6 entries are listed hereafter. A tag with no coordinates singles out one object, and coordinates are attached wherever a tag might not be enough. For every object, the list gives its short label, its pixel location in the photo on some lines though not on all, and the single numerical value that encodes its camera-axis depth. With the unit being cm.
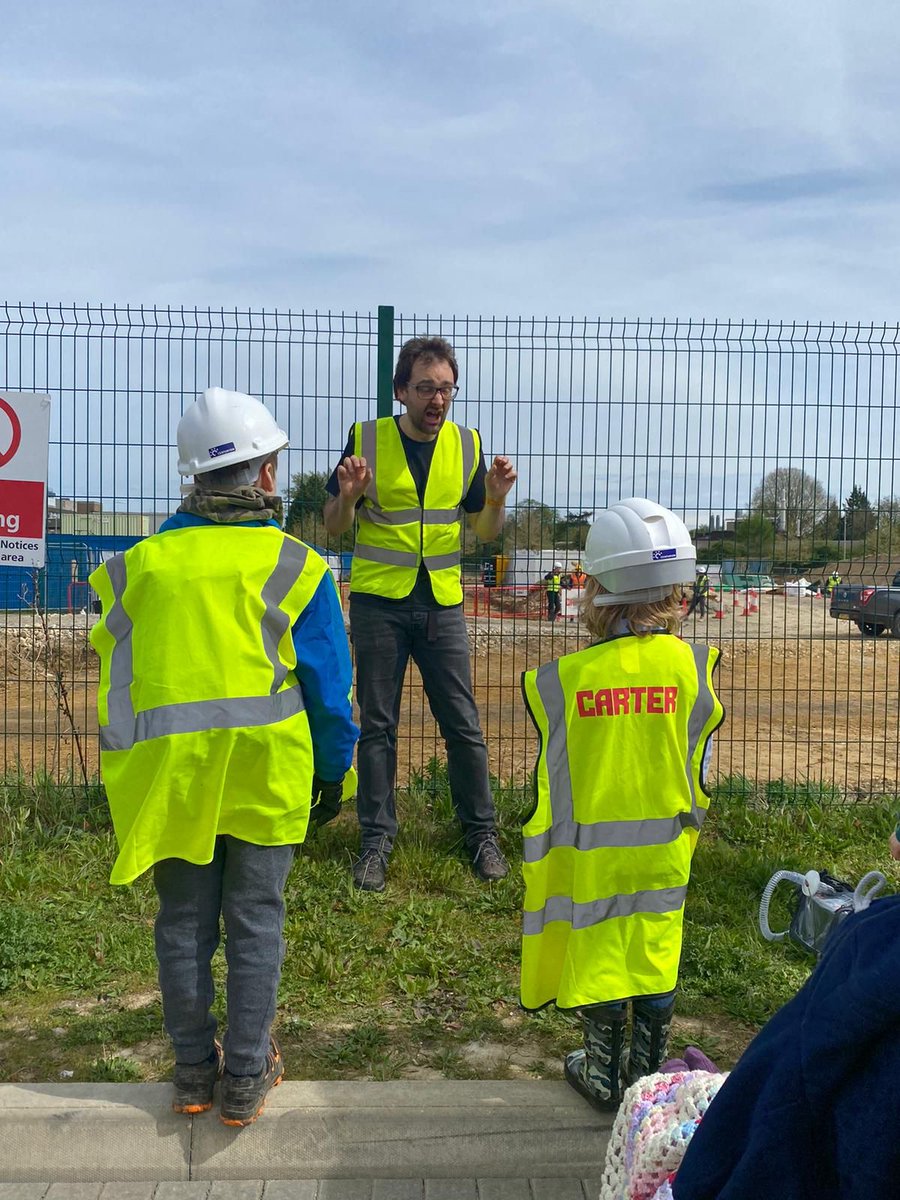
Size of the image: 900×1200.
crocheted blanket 177
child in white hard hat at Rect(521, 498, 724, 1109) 284
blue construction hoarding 566
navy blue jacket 97
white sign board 546
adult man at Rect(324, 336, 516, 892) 482
